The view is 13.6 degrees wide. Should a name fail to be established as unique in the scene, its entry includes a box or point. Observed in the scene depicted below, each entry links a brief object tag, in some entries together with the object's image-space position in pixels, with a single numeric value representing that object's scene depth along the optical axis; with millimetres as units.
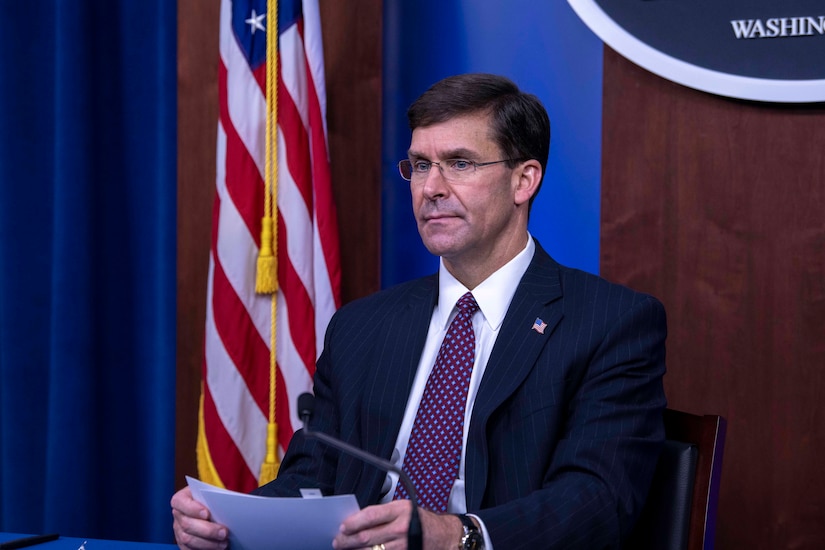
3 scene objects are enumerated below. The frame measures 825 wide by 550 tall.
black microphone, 4235
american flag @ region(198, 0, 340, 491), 5149
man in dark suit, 4445
